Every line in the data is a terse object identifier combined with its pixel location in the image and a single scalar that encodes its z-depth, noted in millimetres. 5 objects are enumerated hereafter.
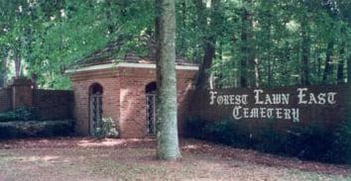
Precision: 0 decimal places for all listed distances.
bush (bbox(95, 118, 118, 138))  19922
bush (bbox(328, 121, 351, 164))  13711
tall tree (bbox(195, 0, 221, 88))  17984
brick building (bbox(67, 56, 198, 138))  20016
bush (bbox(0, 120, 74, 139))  20438
